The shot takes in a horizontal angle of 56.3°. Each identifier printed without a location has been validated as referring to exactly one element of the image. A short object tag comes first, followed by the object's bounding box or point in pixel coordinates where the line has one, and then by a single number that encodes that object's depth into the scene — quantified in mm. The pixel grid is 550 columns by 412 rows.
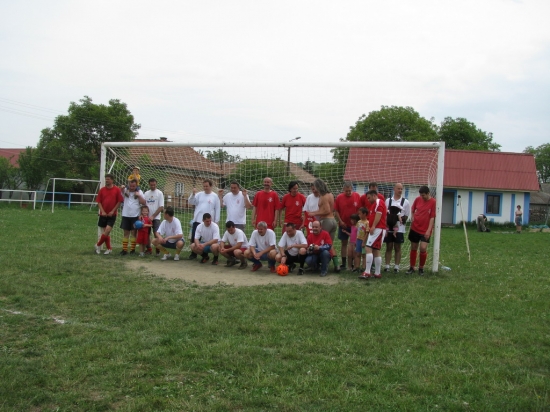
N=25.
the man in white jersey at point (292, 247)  9328
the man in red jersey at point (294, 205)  9995
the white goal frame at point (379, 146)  9734
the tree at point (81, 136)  35844
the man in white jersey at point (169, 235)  10716
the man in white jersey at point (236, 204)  10531
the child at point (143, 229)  11101
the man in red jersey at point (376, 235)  8977
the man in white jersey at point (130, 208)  11188
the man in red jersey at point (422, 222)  9469
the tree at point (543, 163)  81912
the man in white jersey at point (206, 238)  10219
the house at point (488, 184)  32562
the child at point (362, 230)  9117
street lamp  11266
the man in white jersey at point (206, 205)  10758
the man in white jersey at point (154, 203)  11290
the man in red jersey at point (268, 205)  10133
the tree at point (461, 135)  56938
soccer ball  9094
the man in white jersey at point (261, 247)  9547
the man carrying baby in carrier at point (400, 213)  9602
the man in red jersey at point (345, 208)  9883
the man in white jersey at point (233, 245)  9852
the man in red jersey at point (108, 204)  11125
